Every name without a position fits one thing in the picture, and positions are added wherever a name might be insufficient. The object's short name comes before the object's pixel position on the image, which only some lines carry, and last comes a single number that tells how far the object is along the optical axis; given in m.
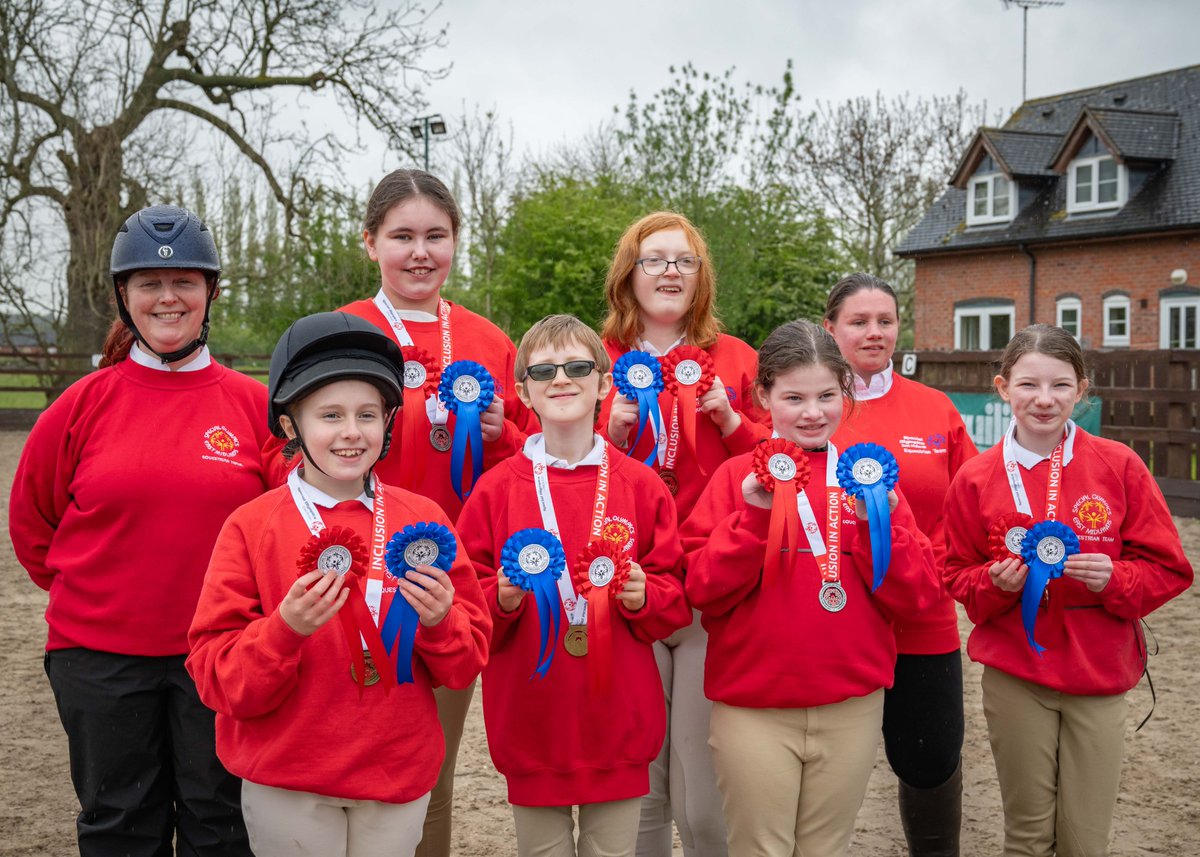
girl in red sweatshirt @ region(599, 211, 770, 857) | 3.28
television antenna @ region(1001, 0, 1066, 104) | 34.75
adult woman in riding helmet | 2.91
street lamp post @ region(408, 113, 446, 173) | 19.11
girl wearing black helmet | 2.40
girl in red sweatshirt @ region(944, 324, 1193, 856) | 3.14
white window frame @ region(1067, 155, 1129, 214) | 23.56
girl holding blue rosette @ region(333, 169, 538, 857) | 3.23
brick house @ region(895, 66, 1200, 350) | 22.88
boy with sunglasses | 2.93
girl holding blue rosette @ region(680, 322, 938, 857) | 2.92
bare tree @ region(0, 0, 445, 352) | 19.00
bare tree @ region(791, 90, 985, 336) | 32.38
